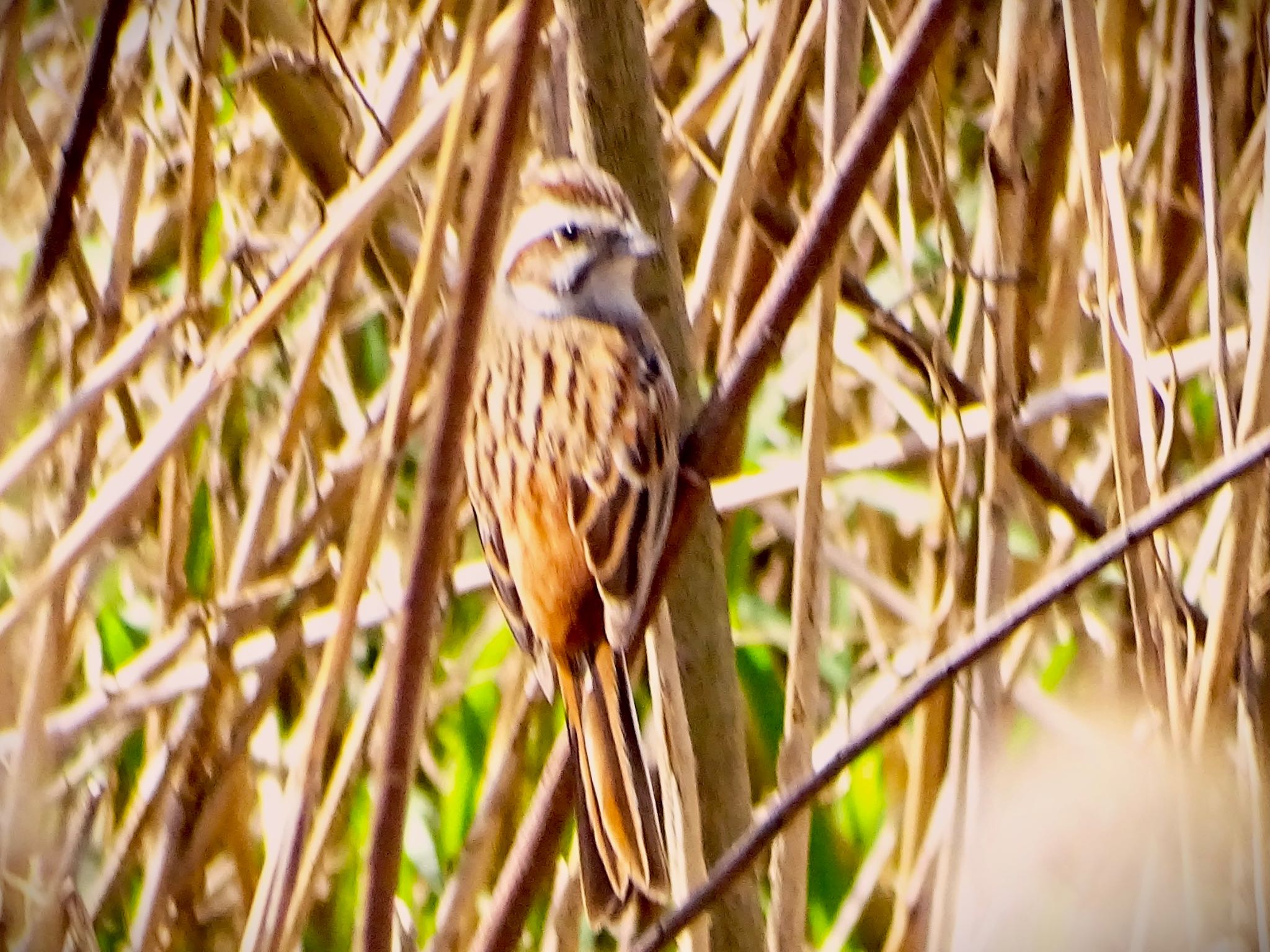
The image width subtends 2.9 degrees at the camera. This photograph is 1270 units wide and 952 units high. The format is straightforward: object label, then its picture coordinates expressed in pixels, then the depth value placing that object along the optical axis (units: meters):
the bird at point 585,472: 4.89
